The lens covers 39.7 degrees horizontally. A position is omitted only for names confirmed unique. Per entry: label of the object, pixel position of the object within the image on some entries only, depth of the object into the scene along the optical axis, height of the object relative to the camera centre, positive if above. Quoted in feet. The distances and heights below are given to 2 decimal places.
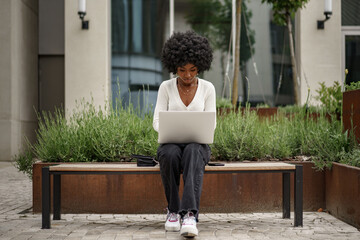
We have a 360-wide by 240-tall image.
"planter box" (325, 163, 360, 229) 13.82 -2.29
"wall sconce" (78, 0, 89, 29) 35.27 +7.45
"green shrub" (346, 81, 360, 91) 17.73 +1.08
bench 13.55 -1.51
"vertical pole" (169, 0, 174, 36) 37.99 +7.65
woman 12.62 +0.21
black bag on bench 14.15 -1.31
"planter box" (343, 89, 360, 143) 15.81 +0.17
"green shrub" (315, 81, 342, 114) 21.04 +0.70
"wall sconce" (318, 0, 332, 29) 34.86 +7.48
